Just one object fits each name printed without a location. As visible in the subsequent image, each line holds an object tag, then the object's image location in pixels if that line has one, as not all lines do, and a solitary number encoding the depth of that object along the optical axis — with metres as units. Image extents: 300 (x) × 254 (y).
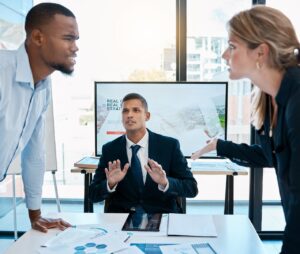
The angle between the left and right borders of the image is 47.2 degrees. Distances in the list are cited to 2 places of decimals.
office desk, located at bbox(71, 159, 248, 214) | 2.78
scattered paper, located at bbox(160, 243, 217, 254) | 1.26
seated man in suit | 2.01
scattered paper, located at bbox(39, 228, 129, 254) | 1.28
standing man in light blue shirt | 1.59
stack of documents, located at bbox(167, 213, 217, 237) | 1.44
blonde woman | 0.98
